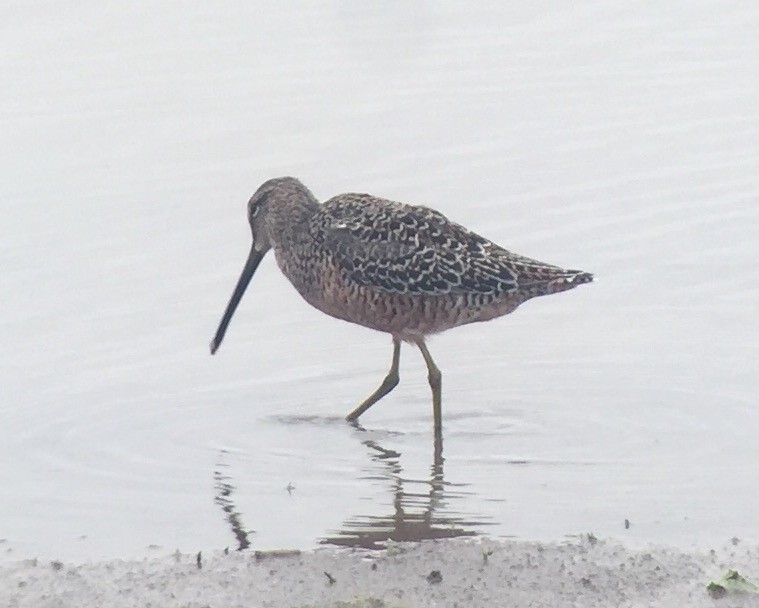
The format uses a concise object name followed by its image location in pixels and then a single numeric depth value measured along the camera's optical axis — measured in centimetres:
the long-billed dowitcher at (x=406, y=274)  1390
